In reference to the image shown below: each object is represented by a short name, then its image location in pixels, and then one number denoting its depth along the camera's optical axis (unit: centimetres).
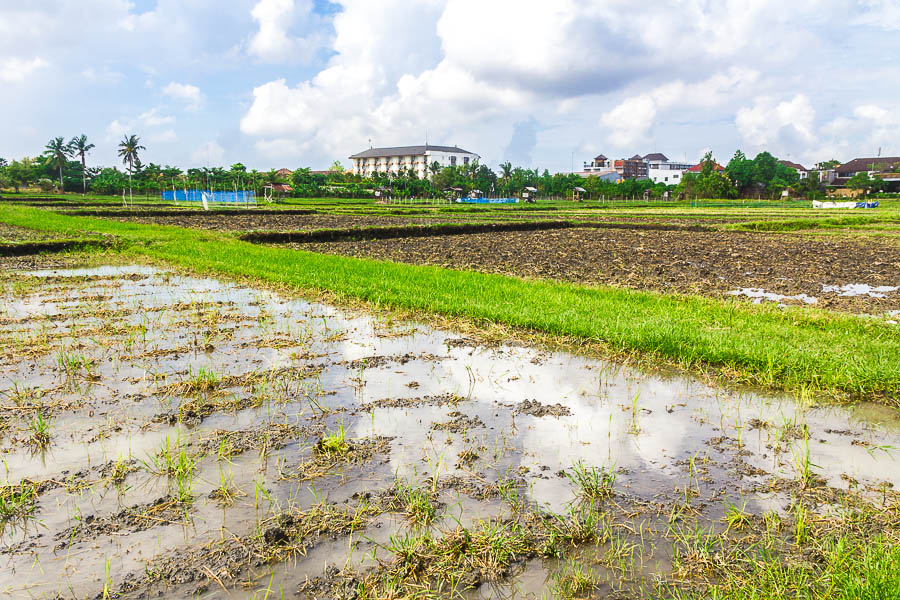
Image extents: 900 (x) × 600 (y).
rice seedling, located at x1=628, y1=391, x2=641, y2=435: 350
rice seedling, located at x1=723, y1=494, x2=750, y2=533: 246
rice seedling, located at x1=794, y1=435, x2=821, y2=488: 282
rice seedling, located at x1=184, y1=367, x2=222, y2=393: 400
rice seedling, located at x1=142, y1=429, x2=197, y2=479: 285
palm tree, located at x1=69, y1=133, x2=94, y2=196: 6594
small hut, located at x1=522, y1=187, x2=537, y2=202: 6994
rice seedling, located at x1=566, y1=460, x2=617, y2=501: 270
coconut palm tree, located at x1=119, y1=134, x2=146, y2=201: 6581
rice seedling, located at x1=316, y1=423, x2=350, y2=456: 309
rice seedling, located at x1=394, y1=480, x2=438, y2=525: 249
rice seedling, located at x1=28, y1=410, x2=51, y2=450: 317
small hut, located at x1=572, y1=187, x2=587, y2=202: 7500
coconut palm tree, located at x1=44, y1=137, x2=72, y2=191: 6250
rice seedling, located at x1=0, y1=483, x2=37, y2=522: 248
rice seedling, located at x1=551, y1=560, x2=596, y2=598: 207
